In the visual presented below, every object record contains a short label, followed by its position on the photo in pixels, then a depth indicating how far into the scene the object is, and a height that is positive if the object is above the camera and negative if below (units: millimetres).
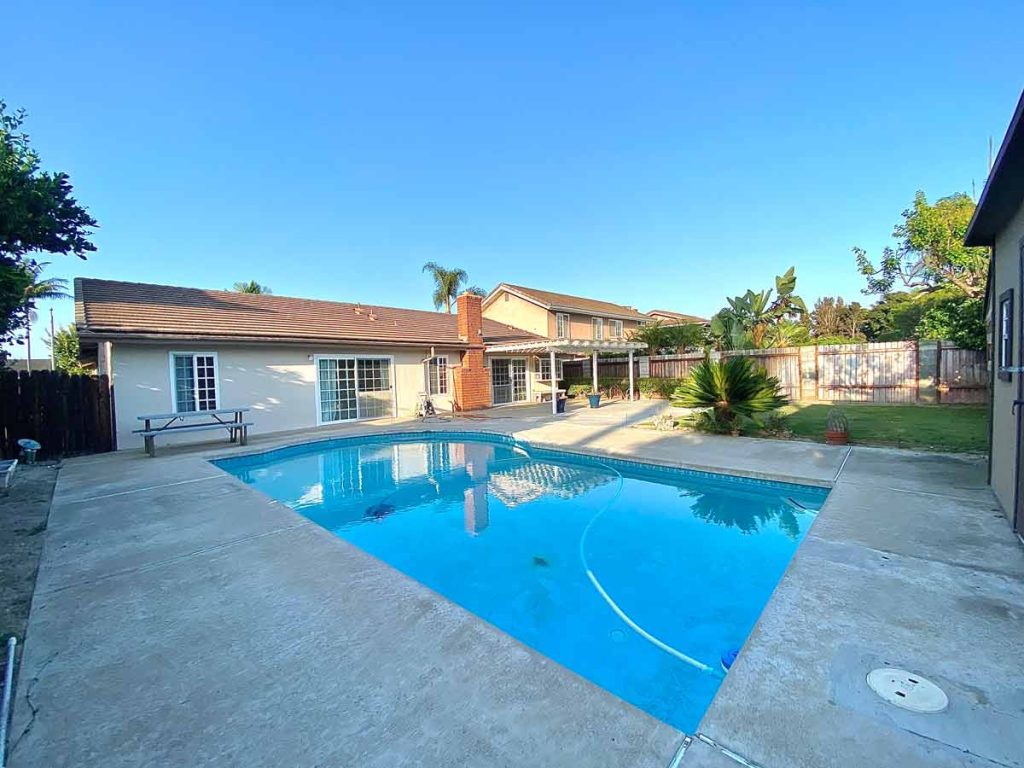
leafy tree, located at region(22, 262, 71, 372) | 31081 +6800
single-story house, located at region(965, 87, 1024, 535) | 4297 +589
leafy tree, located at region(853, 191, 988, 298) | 17297 +4574
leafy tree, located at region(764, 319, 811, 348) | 23125 +1217
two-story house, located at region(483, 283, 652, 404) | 22719 +2934
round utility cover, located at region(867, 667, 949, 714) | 2324 -1804
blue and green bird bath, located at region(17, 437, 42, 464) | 9654 -1417
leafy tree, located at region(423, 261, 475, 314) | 34000 +6616
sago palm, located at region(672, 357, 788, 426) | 10742 -713
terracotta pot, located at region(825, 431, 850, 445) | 9797 -1754
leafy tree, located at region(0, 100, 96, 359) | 7395 +3024
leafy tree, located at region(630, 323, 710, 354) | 24766 +1376
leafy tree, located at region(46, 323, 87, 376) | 26066 +2362
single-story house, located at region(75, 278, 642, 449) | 12148 +682
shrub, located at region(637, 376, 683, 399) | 21797 -1140
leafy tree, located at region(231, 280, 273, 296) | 34181 +6838
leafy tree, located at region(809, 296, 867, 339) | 41344 +3608
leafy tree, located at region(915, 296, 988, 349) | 13328 +1032
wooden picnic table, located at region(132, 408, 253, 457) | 10852 -1252
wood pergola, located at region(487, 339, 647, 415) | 18773 +869
